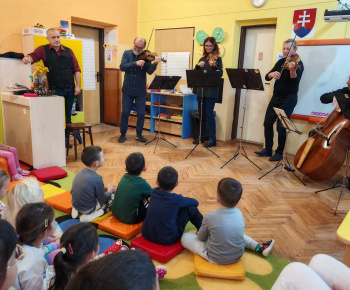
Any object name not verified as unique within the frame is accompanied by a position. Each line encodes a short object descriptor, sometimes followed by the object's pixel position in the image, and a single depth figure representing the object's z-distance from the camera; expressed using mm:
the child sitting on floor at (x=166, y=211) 2045
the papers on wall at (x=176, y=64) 5828
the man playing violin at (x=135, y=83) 4867
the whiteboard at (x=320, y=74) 4129
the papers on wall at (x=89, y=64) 5598
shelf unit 5629
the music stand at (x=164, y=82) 4504
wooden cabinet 3508
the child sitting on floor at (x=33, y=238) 1366
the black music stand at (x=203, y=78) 4109
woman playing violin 4664
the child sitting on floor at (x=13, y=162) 3137
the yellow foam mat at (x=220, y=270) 1872
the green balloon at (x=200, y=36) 5457
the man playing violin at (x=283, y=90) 3891
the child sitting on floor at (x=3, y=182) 1988
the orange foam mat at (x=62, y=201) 2607
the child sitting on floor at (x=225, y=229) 1885
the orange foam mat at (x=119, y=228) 2252
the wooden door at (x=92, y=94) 6090
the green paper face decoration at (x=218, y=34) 5238
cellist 2736
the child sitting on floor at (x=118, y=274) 543
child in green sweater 2299
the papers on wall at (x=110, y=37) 6238
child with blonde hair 1827
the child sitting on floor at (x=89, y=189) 2365
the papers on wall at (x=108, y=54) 6395
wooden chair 4134
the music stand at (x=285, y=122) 3446
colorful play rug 1842
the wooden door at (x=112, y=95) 6352
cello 3252
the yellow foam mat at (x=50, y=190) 2903
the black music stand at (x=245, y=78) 3723
